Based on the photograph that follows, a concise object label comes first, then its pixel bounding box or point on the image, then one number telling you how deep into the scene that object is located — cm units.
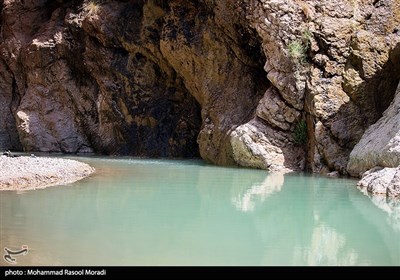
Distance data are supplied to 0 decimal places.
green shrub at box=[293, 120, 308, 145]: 1770
